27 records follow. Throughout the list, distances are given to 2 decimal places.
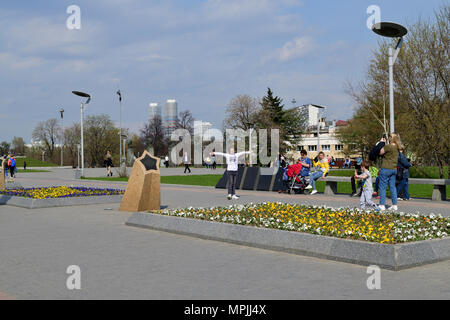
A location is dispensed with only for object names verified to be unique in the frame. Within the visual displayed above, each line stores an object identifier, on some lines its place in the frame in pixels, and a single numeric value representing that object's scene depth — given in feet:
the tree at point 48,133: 332.19
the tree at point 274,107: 252.01
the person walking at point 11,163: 104.53
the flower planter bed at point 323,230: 21.85
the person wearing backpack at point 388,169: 39.22
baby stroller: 63.21
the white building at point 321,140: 401.49
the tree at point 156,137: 313.73
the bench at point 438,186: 51.21
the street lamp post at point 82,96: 109.19
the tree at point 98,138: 294.27
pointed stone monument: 43.14
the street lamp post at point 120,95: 150.10
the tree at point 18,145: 420.77
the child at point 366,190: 41.65
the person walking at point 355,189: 57.70
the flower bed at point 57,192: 52.90
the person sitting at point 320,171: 63.18
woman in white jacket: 54.09
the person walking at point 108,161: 117.67
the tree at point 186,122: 293.64
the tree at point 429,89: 82.28
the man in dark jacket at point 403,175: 46.80
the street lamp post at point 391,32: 51.75
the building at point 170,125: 301.96
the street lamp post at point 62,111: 239.50
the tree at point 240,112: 247.91
